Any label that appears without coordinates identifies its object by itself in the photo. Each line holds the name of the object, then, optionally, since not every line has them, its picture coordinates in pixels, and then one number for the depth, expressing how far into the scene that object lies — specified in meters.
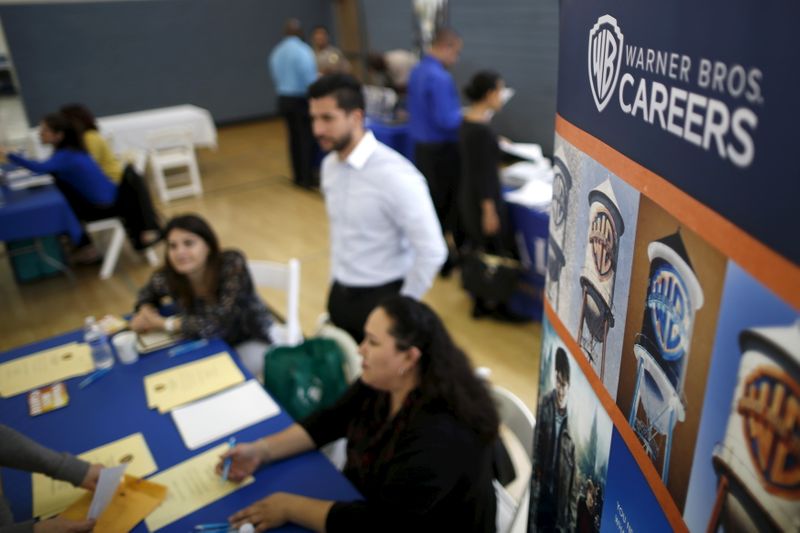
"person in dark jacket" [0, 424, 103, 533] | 1.38
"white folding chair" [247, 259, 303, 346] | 2.71
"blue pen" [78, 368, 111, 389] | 2.11
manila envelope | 1.50
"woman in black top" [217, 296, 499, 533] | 1.47
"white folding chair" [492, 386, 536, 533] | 1.60
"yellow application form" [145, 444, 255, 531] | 1.53
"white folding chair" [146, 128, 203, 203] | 6.30
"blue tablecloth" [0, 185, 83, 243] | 4.02
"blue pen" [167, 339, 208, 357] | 2.30
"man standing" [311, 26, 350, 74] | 6.19
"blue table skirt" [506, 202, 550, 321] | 3.49
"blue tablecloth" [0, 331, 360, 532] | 1.60
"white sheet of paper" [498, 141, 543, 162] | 4.54
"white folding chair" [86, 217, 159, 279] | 4.77
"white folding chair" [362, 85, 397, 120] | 6.02
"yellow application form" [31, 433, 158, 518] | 1.59
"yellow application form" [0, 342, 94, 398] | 2.13
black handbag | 3.58
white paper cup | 2.22
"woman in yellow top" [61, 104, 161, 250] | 4.67
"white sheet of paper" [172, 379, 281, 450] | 1.84
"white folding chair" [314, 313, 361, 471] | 2.13
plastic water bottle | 2.21
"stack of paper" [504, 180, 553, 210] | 3.59
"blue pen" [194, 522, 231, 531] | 1.49
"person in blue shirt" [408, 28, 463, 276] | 4.18
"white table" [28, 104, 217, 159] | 6.77
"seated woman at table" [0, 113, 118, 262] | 4.48
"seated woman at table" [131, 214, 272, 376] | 2.41
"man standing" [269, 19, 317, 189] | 6.14
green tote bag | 2.24
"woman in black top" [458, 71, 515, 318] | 3.44
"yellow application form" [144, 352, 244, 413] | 2.00
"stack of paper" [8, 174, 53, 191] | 4.54
